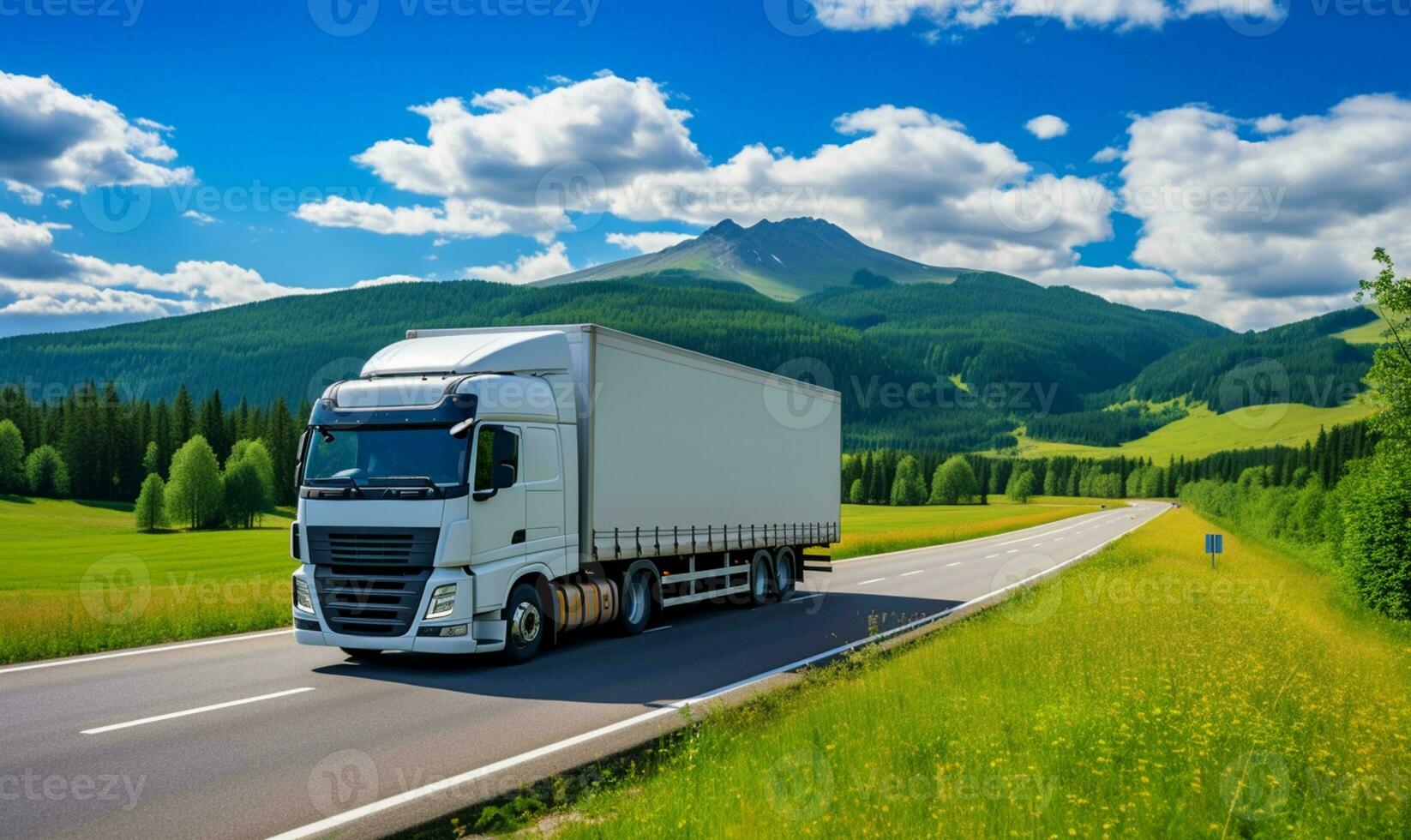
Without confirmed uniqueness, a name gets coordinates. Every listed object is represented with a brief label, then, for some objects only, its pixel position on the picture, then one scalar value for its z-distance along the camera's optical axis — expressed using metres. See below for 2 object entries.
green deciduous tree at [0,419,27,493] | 100.81
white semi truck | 11.07
